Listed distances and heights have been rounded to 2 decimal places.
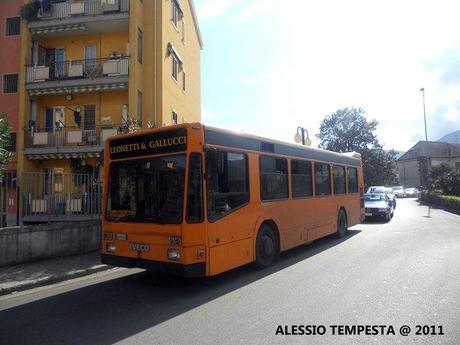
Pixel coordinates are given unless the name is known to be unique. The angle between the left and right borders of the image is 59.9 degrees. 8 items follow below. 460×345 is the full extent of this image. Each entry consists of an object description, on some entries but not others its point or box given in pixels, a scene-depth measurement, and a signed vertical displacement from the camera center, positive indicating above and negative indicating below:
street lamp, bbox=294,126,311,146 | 15.43 +2.36
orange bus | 6.73 -0.06
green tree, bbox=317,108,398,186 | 58.25 +8.17
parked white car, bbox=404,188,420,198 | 58.53 +0.05
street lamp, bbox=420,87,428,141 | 44.22 +8.93
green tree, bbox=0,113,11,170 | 10.18 +1.59
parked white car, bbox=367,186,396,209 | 29.03 +0.30
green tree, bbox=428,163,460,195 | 32.84 +1.20
